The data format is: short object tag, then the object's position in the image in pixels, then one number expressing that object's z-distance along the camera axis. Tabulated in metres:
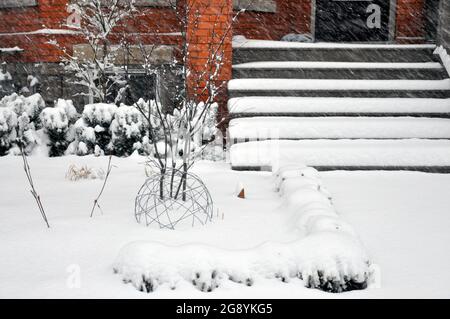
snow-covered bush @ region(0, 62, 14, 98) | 8.23
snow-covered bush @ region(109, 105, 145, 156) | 6.15
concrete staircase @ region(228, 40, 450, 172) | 5.69
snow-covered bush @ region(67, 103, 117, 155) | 6.16
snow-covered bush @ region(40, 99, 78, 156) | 6.17
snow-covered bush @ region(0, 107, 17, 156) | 6.07
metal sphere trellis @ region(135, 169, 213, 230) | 3.68
